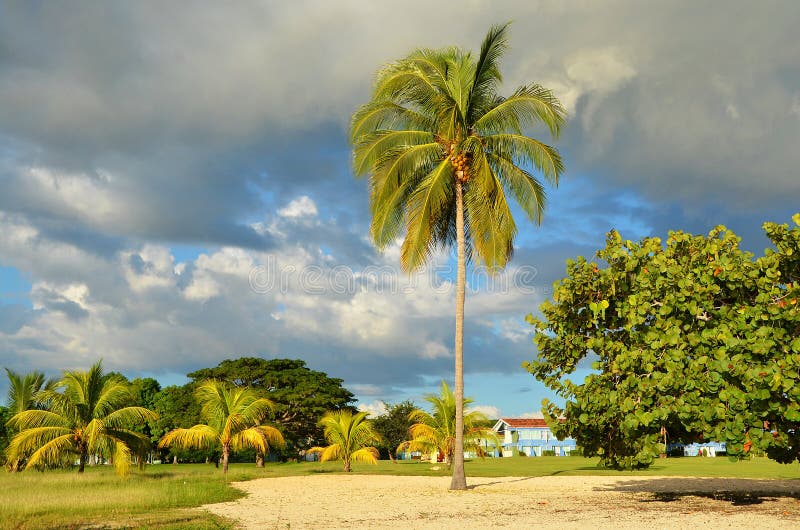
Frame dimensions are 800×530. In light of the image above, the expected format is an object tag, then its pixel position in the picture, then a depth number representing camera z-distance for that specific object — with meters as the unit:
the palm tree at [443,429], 29.48
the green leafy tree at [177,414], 48.34
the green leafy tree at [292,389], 45.97
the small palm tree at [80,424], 25.20
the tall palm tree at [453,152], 22.67
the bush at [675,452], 72.38
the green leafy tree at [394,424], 61.38
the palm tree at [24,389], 33.34
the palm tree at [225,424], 28.19
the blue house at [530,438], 87.12
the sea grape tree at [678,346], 12.74
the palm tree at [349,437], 31.23
